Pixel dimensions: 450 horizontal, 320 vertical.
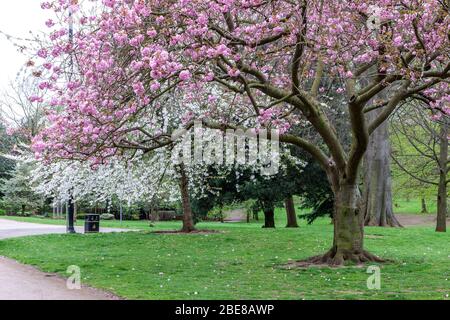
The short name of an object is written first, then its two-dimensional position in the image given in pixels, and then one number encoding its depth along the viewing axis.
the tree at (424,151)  24.50
